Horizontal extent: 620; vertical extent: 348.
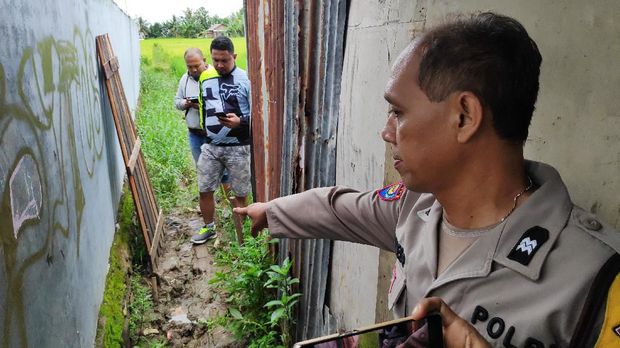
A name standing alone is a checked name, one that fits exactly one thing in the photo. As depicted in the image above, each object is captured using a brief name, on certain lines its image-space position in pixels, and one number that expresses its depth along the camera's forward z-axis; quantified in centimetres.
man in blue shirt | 451
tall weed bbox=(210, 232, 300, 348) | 306
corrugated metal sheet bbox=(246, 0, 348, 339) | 238
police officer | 83
